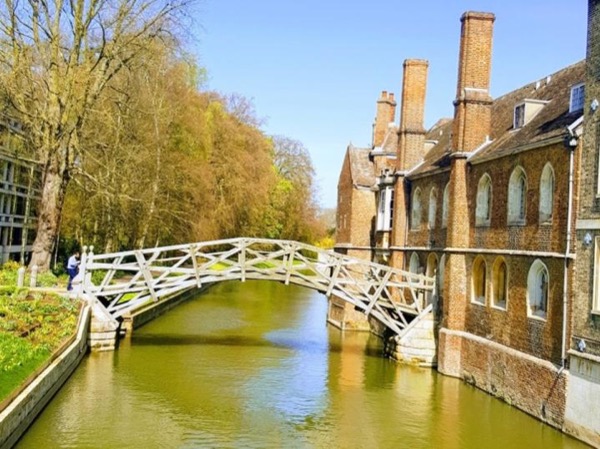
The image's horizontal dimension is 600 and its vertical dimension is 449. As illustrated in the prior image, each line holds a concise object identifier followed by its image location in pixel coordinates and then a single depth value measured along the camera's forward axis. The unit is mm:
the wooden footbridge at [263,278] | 21812
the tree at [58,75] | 24500
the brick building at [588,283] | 13516
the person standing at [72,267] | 23623
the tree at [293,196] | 61991
